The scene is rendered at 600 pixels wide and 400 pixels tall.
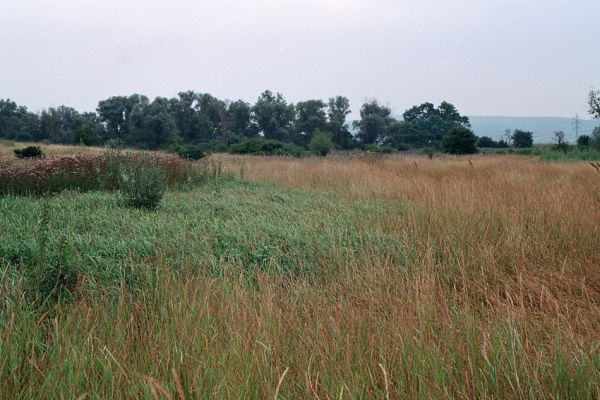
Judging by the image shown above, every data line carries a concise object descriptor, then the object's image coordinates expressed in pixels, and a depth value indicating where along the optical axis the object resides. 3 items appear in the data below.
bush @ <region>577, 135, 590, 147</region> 29.46
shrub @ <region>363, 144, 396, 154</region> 35.86
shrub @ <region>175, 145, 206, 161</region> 20.17
